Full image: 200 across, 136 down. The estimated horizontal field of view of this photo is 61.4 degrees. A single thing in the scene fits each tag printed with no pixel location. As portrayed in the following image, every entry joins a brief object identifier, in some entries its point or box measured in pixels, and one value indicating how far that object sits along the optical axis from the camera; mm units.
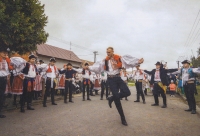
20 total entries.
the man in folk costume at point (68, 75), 9391
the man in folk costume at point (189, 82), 6902
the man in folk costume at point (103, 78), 12111
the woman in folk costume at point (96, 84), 14609
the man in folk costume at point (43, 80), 10017
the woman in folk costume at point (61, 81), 12286
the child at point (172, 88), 14000
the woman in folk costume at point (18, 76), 6348
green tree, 8727
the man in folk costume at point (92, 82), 14008
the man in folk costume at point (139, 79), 9918
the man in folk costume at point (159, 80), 8314
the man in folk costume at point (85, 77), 10477
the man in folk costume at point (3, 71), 5828
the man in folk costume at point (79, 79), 16156
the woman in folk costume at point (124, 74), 12195
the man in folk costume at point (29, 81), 6754
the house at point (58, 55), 31312
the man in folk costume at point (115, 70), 5121
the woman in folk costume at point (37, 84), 9786
